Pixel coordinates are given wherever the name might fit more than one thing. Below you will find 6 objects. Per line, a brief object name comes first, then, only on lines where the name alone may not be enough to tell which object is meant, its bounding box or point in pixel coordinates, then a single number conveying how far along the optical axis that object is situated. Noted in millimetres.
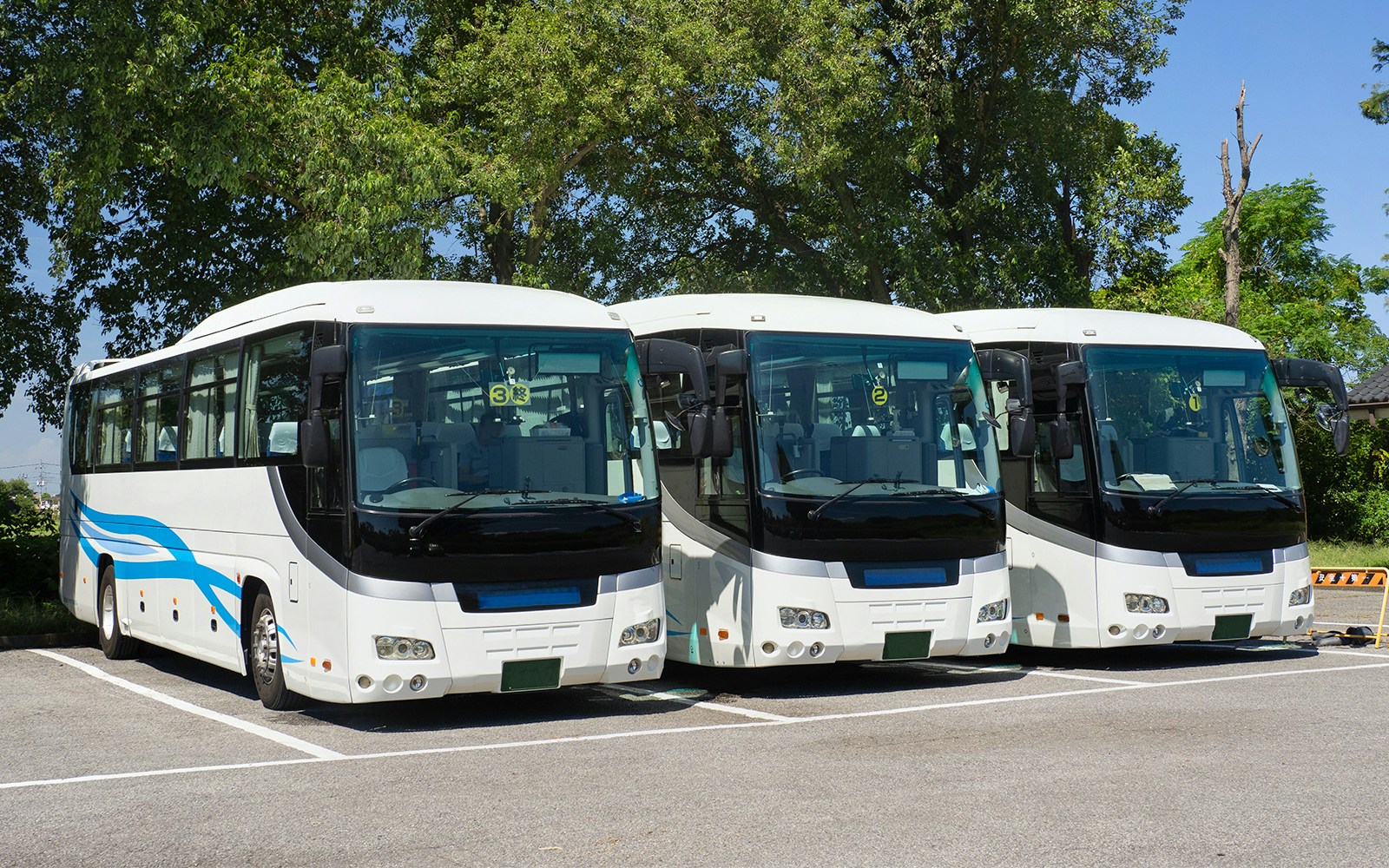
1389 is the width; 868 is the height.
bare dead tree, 26047
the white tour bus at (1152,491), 13078
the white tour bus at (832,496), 11742
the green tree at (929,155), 25531
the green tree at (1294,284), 35969
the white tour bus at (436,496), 10164
